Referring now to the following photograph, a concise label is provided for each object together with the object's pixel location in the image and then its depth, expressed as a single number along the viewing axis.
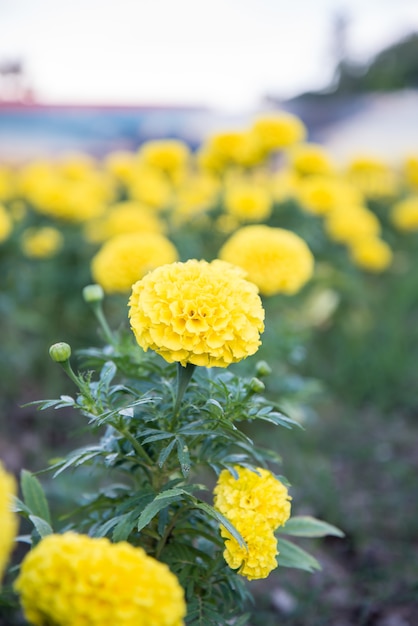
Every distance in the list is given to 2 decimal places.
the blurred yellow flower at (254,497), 1.11
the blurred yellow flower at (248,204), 2.87
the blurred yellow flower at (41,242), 3.26
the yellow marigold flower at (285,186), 3.35
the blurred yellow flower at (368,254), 3.80
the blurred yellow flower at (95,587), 0.77
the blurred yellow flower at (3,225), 2.64
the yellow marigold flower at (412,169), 5.11
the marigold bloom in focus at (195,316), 1.05
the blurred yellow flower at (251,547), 1.07
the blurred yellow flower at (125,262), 2.13
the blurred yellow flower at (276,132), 3.28
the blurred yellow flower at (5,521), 0.82
